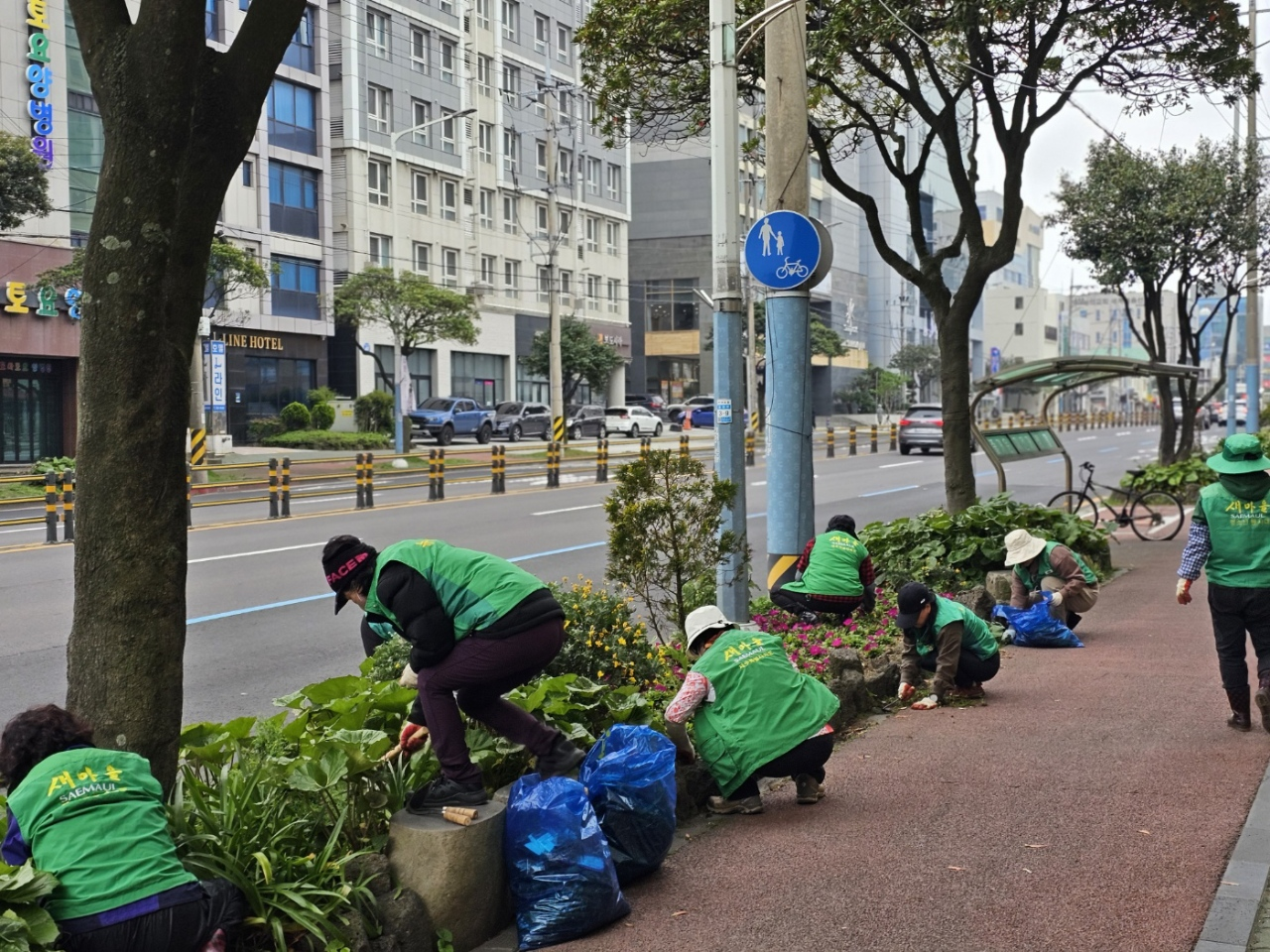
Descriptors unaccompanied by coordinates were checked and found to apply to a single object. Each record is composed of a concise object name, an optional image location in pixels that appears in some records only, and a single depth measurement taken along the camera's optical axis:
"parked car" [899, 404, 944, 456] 41.06
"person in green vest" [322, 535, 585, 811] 4.59
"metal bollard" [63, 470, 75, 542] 18.10
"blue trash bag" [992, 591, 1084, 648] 10.19
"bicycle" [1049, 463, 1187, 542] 17.89
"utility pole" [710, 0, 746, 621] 8.72
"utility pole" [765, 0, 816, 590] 9.84
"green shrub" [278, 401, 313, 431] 44.16
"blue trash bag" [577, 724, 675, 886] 4.95
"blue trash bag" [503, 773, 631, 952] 4.49
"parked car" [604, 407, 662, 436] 53.69
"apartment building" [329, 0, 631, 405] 49.25
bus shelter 16.14
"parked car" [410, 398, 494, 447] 45.75
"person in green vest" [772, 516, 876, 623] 9.58
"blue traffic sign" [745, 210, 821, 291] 9.23
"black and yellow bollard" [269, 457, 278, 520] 21.22
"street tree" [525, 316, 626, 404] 58.06
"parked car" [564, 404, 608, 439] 51.75
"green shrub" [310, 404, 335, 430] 45.06
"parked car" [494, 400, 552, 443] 49.06
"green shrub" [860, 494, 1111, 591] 11.69
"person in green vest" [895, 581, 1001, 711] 7.98
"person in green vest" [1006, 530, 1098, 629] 10.34
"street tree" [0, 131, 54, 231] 28.20
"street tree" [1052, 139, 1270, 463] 24.44
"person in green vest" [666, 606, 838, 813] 5.82
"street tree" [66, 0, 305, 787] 4.18
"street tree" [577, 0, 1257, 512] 14.10
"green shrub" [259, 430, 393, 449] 42.12
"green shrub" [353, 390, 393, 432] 45.94
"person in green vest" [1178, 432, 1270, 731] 7.03
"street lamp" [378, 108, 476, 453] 38.78
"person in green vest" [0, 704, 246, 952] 3.54
